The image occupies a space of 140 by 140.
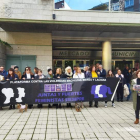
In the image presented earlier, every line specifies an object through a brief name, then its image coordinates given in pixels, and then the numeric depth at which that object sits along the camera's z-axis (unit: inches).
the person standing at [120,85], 333.1
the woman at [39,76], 299.7
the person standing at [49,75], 300.0
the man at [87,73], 305.9
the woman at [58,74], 292.2
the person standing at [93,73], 309.7
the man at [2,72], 293.5
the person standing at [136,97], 203.1
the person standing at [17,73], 299.1
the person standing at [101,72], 320.7
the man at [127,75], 401.0
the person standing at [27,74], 300.2
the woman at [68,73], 296.0
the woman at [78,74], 294.2
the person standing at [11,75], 288.2
